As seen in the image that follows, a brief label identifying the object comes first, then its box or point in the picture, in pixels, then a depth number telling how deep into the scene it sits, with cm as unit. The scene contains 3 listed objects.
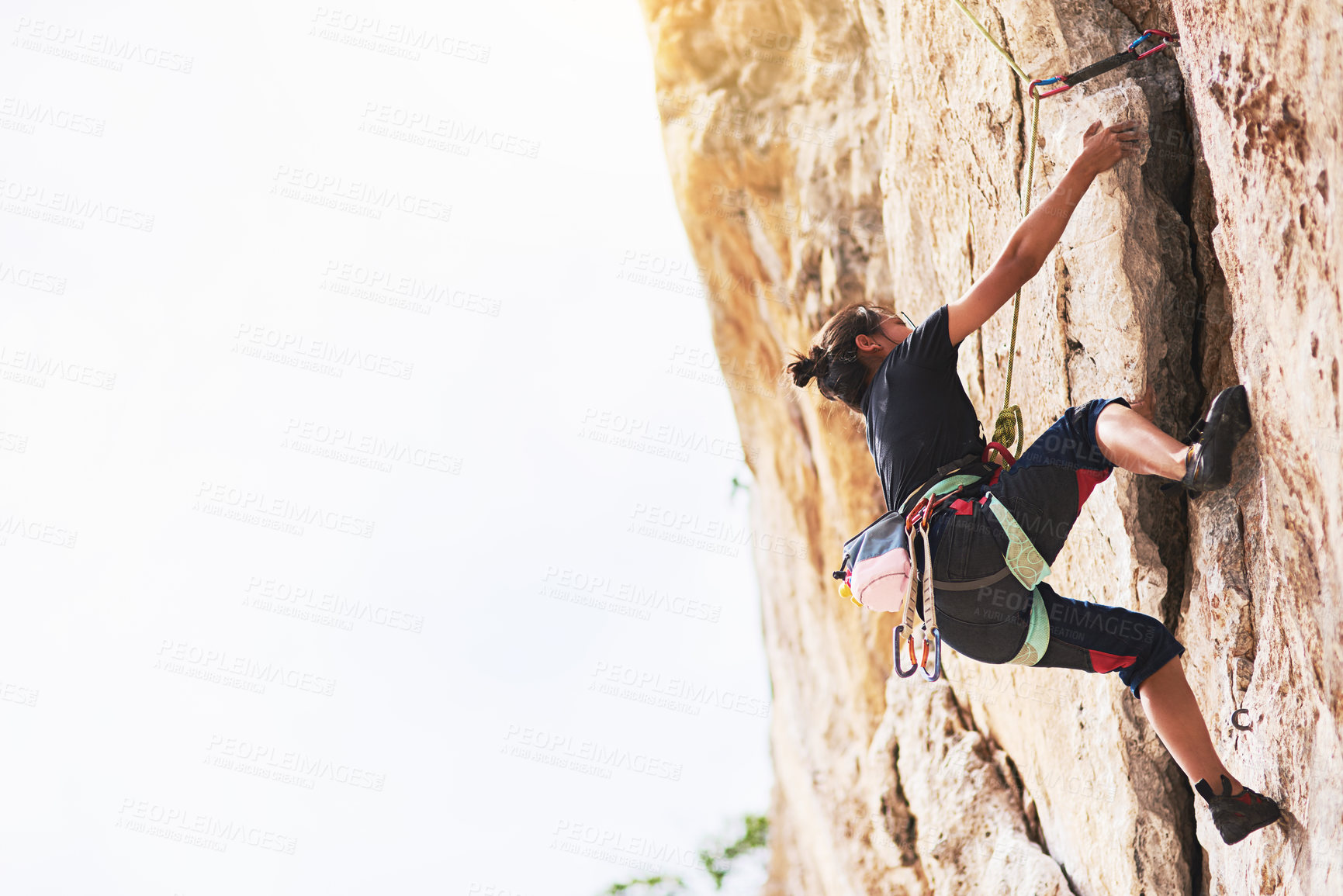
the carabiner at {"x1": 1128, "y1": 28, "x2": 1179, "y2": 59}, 733
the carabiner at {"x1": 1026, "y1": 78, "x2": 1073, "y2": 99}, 765
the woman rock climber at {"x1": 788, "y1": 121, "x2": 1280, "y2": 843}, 614
